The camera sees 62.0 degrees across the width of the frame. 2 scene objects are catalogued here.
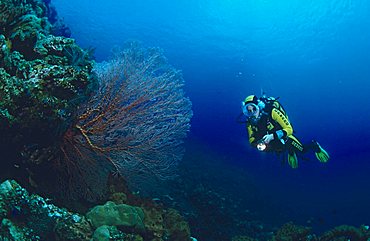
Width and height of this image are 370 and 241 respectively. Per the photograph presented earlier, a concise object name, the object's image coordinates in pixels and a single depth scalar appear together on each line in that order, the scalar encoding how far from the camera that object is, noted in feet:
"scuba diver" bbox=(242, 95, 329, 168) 18.43
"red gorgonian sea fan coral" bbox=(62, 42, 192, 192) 17.90
